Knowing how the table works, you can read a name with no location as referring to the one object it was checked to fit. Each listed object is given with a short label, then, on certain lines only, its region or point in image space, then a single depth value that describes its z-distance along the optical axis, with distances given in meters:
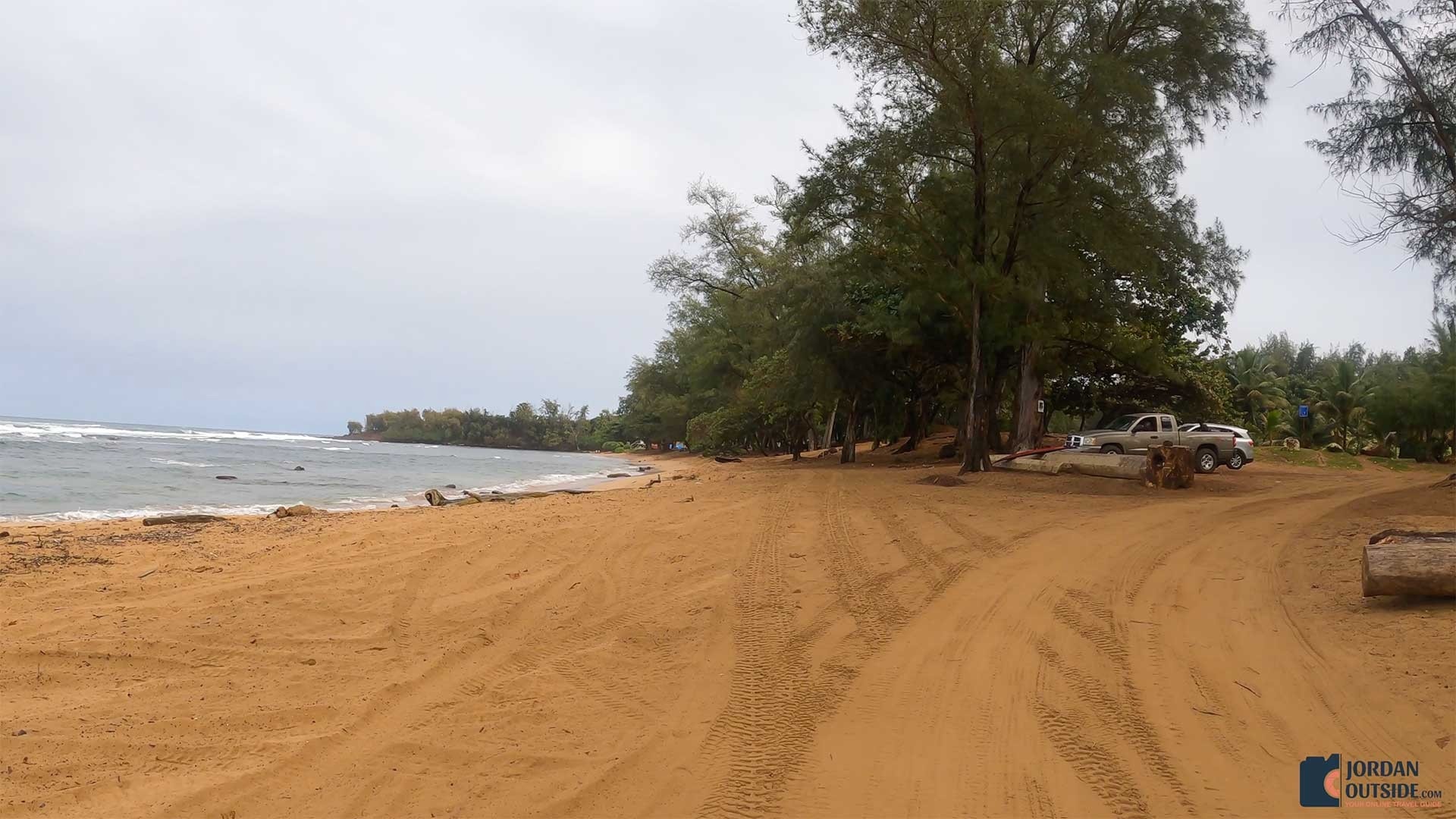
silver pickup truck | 21.55
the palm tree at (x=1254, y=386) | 46.19
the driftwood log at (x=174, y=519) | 12.86
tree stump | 16.14
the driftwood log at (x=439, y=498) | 17.38
